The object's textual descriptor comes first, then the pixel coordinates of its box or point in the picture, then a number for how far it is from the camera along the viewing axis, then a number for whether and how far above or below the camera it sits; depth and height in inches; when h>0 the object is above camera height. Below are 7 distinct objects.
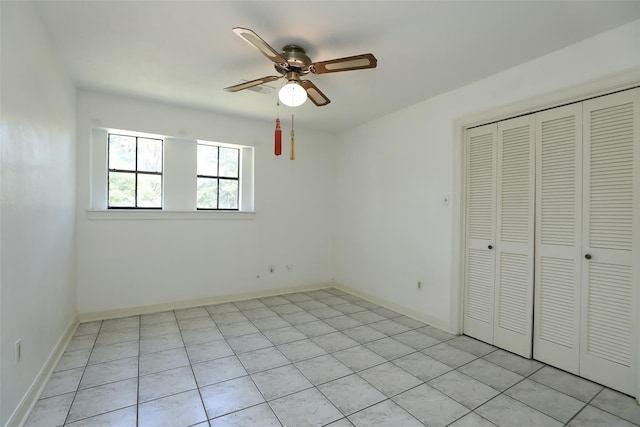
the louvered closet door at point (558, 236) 94.7 -7.3
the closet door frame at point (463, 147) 96.1 +28.0
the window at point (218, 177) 166.9 +18.8
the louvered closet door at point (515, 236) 106.1 -8.3
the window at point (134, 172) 145.9 +18.2
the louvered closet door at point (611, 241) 83.4 -7.6
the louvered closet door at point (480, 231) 118.0 -7.5
